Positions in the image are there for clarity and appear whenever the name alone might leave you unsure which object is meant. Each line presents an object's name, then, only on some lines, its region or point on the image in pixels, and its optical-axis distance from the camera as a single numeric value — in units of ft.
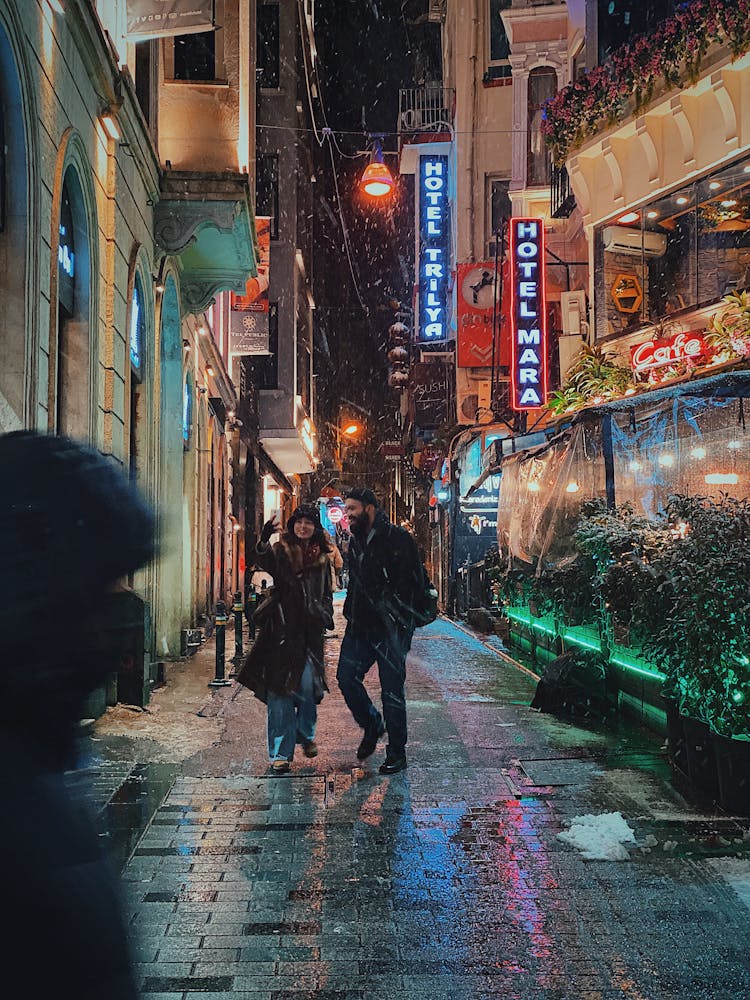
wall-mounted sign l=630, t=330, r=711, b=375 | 42.24
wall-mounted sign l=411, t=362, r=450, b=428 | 121.29
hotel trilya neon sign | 100.48
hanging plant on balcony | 42.99
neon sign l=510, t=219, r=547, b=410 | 63.00
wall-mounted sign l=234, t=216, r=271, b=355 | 77.97
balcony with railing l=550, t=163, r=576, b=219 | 62.27
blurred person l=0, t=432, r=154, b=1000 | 4.59
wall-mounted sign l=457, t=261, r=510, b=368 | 88.53
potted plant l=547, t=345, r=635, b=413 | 48.78
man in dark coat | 24.52
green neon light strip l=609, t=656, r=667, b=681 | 28.50
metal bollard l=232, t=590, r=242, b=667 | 46.19
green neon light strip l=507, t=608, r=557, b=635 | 45.03
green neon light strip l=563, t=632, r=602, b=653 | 36.29
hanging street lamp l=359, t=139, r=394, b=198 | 84.84
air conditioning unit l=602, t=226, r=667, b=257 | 52.80
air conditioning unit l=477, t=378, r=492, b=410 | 95.40
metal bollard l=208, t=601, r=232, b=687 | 36.70
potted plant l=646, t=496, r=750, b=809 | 20.08
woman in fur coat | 23.93
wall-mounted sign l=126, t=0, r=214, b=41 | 32.37
